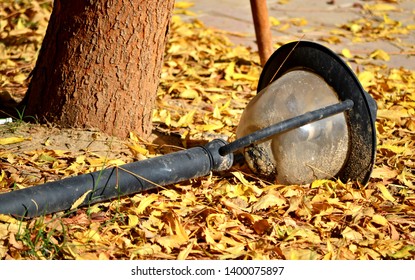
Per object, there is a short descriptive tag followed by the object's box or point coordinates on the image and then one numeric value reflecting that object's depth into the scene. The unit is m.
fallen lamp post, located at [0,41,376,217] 5.23
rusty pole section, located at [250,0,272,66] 7.65
